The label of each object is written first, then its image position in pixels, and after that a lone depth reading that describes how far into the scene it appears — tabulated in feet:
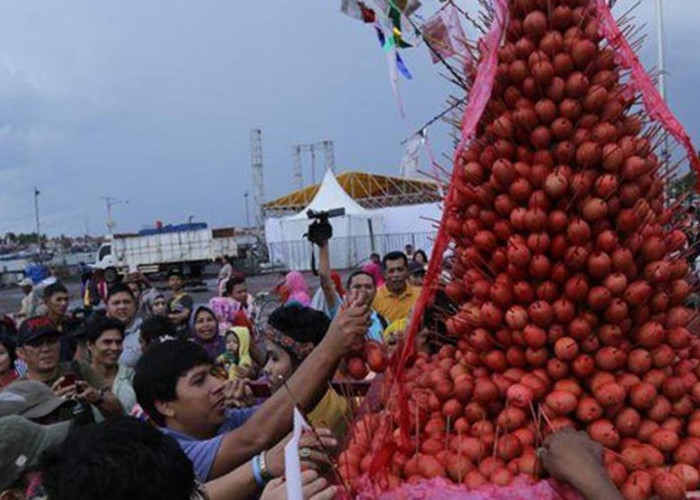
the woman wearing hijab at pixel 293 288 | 23.22
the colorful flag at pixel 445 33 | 8.13
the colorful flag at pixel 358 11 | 9.92
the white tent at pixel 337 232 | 84.74
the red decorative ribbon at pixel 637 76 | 6.93
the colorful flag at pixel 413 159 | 10.09
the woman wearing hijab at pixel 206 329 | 20.04
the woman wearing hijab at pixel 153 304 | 23.58
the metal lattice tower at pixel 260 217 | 140.69
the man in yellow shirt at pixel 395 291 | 19.45
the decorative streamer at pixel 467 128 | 6.75
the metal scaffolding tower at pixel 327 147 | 114.93
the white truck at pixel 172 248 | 111.34
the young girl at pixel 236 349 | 19.24
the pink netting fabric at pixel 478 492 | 5.64
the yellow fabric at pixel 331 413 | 9.22
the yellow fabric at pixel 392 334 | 8.38
